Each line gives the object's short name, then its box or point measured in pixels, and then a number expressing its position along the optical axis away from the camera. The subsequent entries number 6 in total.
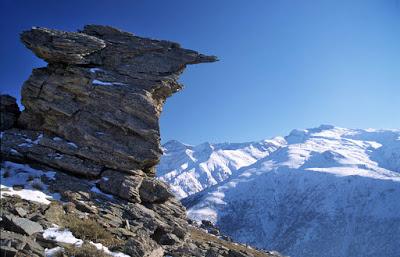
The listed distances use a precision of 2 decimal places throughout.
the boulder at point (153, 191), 38.72
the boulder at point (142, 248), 24.06
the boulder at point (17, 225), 20.97
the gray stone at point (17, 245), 17.64
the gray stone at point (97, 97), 38.78
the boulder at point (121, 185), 36.61
